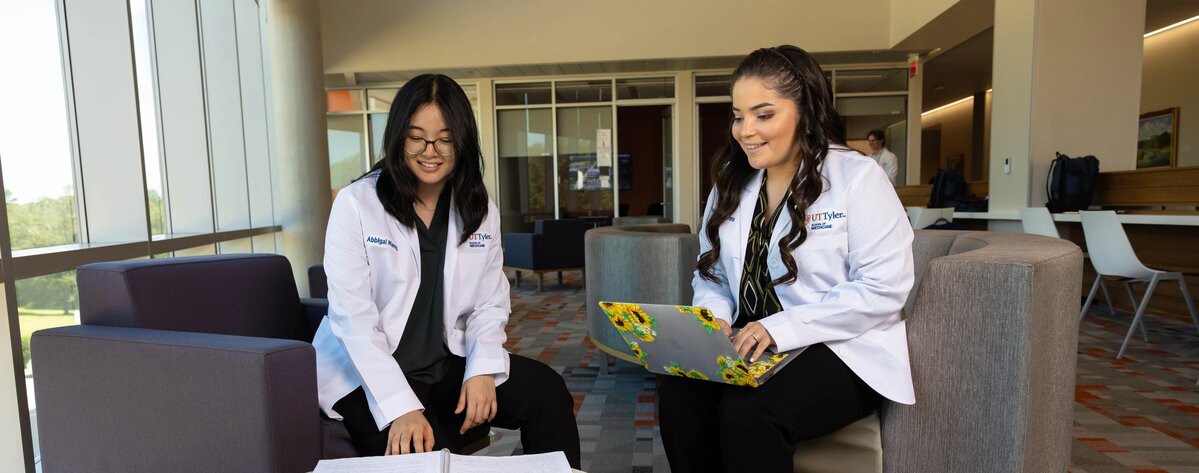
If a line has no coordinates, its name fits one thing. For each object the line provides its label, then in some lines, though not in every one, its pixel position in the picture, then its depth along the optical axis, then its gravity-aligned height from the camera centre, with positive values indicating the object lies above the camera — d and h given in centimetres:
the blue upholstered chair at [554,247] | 677 -61
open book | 89 -39
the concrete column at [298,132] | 528 +52
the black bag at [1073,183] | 517 -3
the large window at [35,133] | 217 +24
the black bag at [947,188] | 709 -7
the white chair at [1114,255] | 379 -48
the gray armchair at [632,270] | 297 -39
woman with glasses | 149 -28
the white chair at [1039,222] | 481 -32
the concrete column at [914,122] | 885 +83
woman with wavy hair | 141 -23
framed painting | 891 +54
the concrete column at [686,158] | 937 +43
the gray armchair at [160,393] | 129 -41
